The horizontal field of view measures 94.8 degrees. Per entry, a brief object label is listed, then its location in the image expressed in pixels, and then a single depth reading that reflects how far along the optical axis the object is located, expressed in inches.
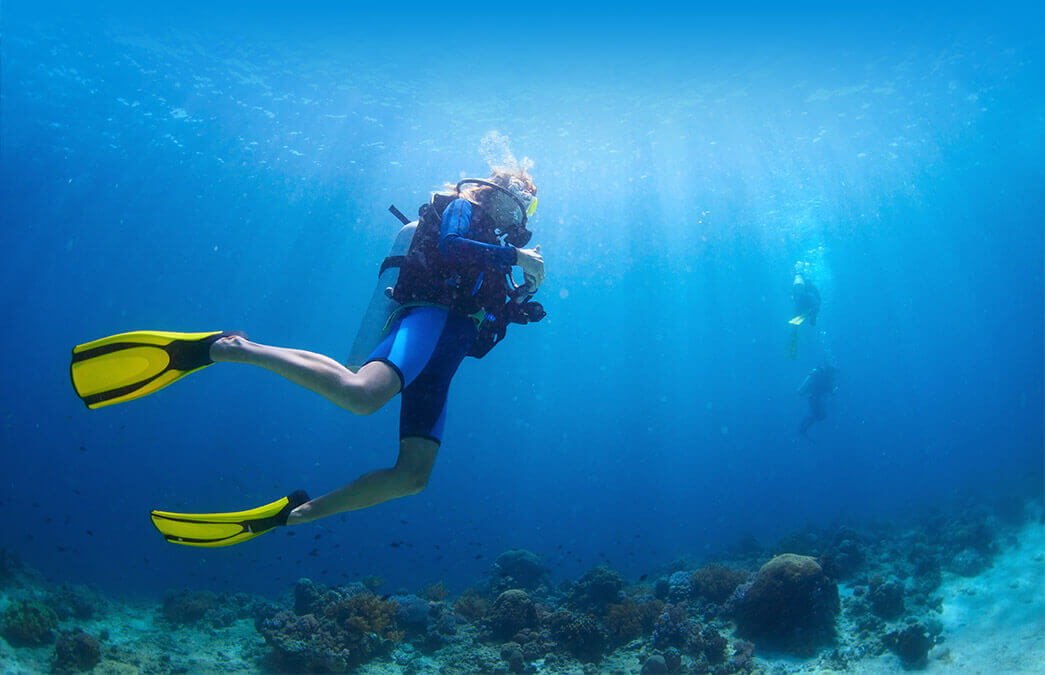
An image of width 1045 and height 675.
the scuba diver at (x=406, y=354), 123.4
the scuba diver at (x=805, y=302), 845.8
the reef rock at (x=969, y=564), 437.4
